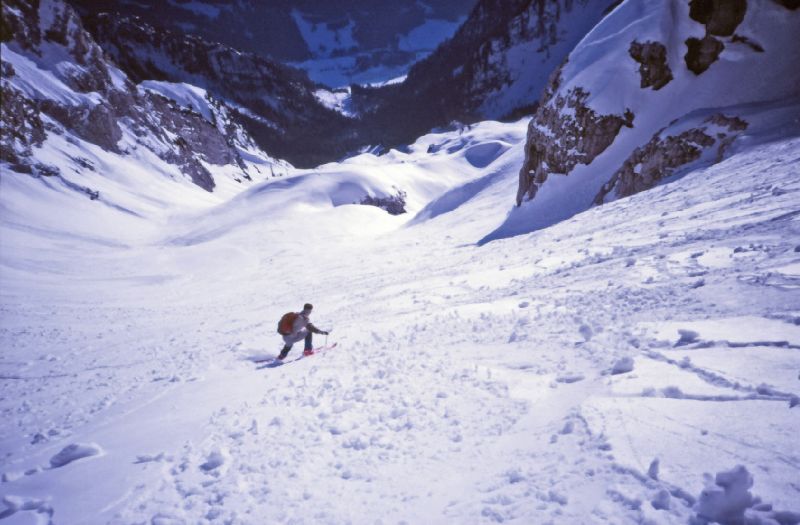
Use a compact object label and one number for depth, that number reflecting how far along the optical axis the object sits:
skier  8.23
